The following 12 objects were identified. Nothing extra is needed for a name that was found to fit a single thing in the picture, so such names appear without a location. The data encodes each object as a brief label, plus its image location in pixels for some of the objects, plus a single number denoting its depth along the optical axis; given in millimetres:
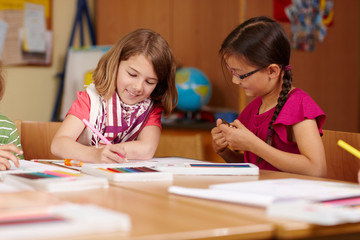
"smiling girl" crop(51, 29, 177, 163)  2245
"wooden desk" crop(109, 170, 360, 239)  1199
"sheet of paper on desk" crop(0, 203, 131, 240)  1048
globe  3427
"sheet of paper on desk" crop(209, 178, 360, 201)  1482
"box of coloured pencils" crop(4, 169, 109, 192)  1561
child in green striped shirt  2270
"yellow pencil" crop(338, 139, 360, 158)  1616
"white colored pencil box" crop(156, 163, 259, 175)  1789
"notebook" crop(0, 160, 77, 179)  1756
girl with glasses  1978
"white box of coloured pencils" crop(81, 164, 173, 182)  1687
